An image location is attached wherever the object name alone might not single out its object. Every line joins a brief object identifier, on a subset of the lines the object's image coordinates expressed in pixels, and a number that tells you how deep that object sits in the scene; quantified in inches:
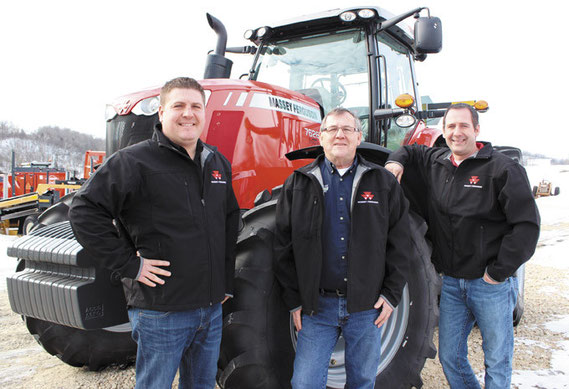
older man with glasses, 79.7
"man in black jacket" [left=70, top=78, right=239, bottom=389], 67.9
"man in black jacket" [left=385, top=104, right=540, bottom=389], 85.6
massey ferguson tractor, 88.4
